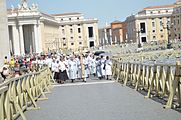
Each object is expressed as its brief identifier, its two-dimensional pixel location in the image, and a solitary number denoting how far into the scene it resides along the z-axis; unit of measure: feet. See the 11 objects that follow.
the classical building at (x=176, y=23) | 423.64
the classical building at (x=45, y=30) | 323.57
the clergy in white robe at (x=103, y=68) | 77.77
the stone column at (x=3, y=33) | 64.23
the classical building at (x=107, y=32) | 626.64
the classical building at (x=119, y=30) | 573.49
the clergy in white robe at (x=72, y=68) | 76.48
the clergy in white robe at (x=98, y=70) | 79.20
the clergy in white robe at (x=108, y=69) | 76.06
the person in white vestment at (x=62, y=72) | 74.55
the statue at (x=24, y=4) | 334.56
